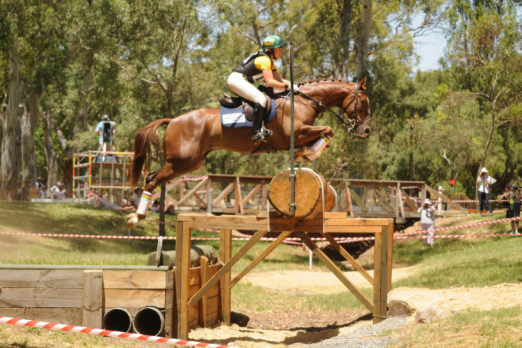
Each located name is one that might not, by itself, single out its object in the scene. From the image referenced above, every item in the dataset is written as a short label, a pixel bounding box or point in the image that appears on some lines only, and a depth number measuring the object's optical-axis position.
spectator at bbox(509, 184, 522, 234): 34.16
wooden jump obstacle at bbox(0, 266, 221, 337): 14.37
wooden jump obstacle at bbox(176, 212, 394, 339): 15.03
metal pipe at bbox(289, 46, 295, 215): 13.80
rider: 14.73
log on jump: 14.45
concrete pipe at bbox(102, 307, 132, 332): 14.69
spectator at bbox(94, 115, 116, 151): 42.88
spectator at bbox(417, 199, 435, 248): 33.97
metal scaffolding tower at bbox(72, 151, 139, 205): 41.76
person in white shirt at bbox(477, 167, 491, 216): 39.44
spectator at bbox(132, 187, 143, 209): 40.44
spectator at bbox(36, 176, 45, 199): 61.98
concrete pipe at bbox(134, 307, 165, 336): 14.81
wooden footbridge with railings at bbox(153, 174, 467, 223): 37.91
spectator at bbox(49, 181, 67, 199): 57.37
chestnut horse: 15.00
